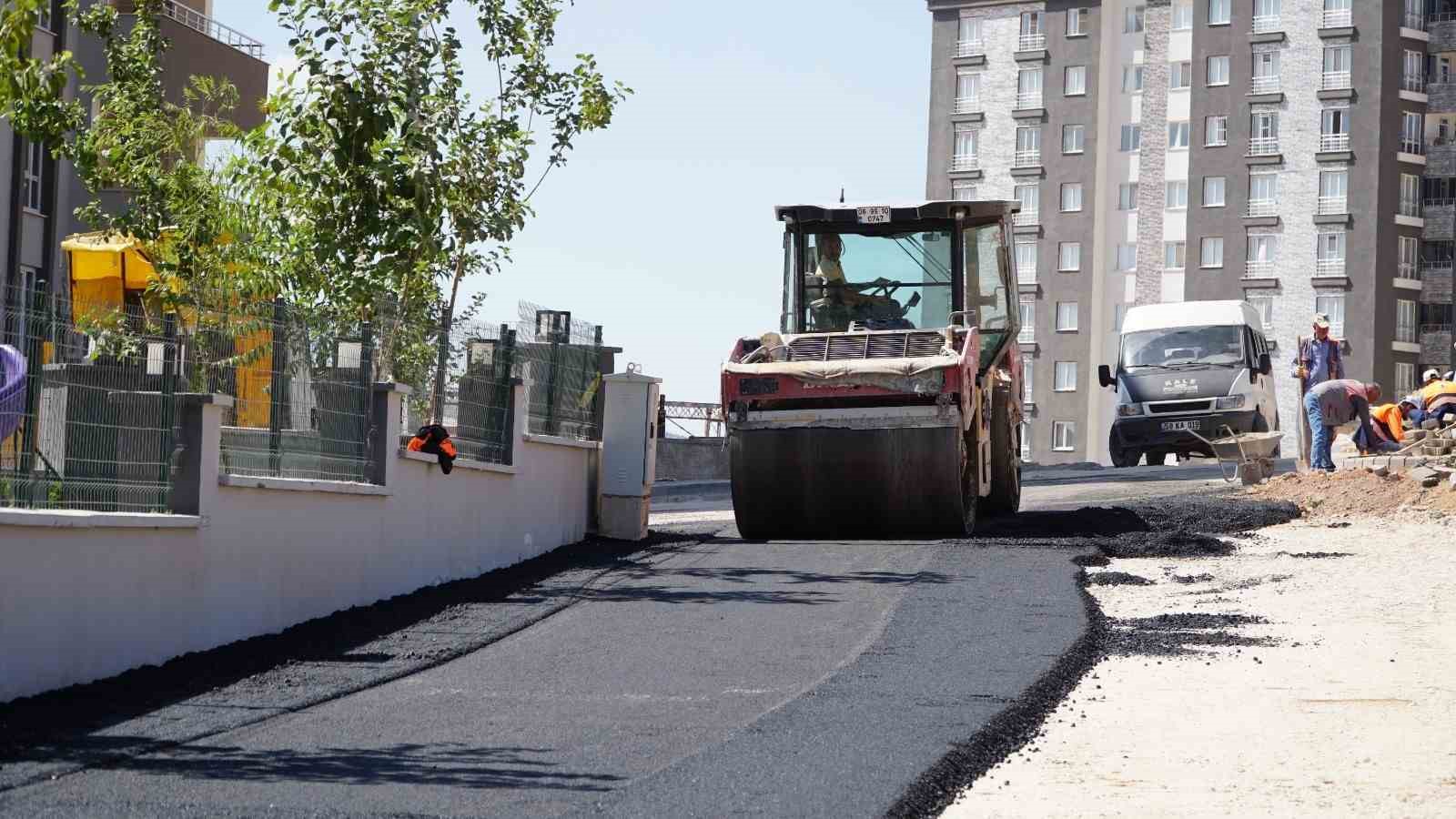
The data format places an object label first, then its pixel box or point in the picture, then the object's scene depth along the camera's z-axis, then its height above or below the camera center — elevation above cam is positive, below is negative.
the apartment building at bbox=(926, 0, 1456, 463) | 81.25 +11.63
